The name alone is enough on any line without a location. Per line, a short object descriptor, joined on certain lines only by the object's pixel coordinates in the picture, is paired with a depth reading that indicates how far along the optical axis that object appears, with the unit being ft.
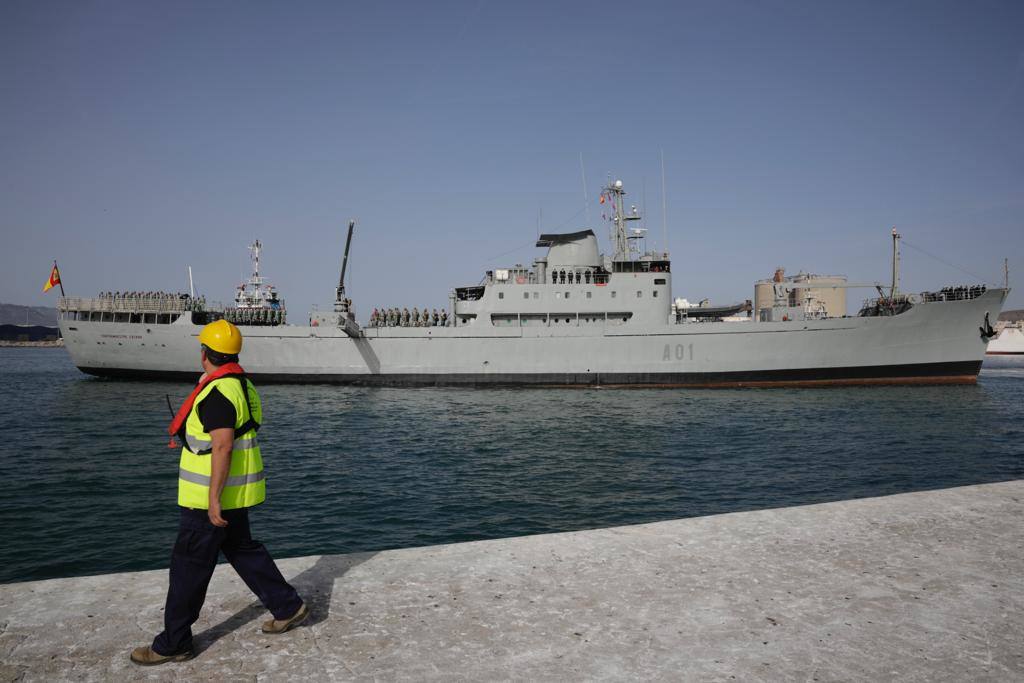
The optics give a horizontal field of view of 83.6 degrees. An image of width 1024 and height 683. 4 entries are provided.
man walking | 10.20
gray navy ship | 97.09
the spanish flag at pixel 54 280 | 112.56
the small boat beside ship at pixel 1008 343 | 262.67
